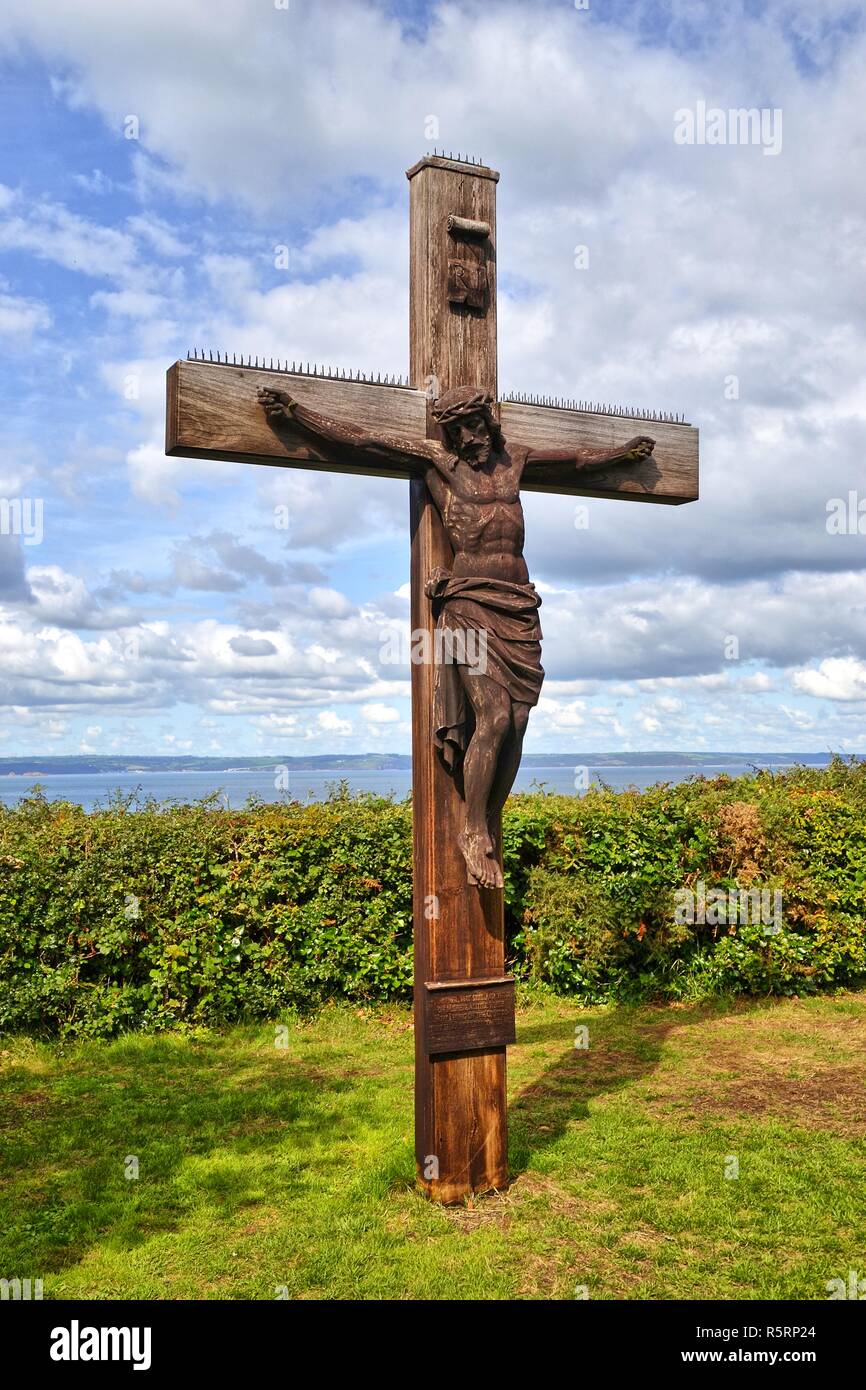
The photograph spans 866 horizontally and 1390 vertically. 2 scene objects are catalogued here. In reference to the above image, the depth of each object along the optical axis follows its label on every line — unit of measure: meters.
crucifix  4.75
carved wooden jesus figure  4.75
